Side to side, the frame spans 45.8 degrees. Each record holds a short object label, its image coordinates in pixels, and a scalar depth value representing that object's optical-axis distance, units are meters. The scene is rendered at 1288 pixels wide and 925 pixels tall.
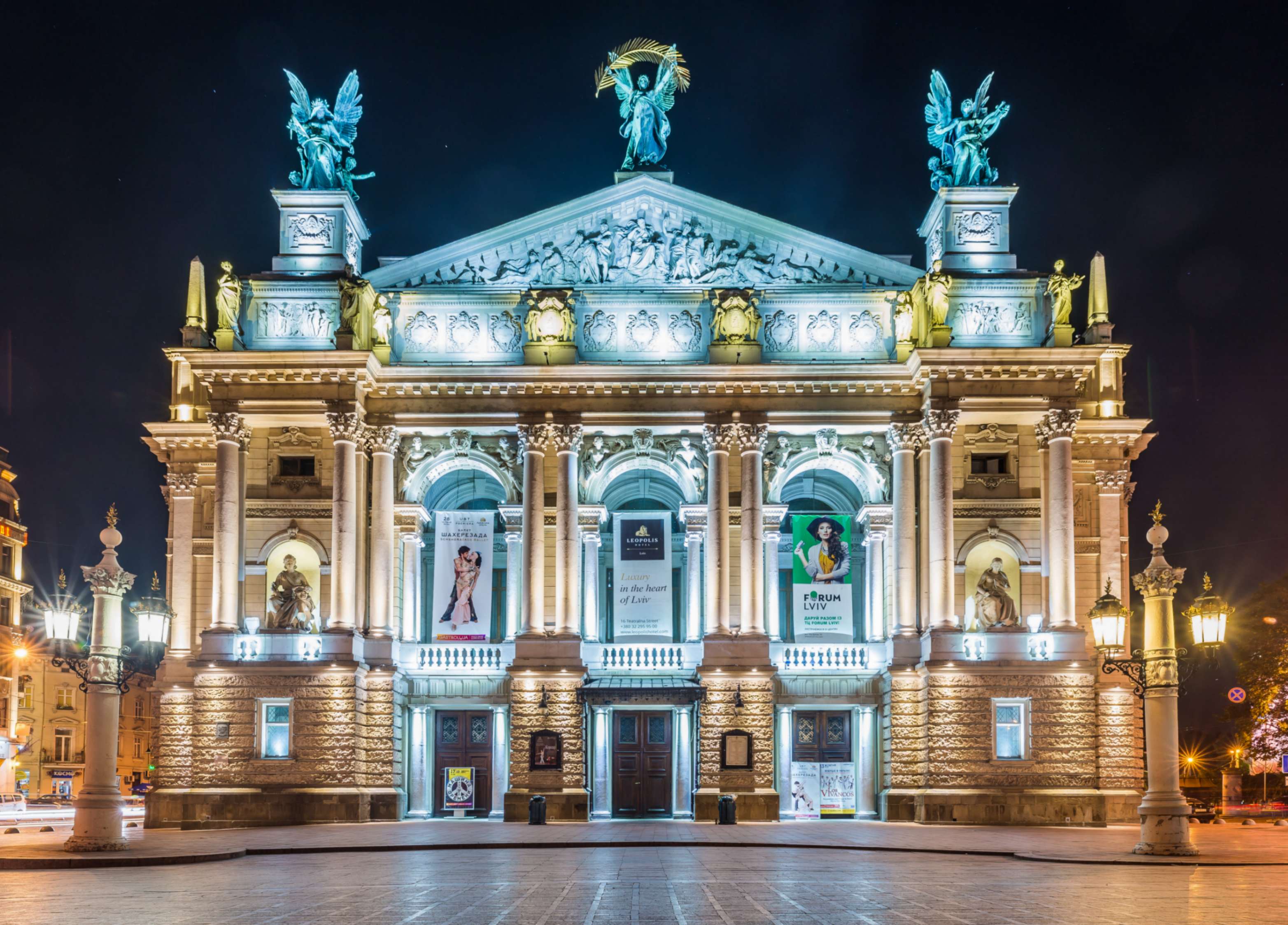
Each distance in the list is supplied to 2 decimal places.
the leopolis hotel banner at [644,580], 46.97
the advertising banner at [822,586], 47.28
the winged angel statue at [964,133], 48.91
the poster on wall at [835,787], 47.78
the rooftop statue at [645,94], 49.72
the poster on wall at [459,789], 48.59
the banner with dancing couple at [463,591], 47.25
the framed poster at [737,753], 45.66
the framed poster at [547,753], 45.84
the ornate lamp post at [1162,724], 28.88
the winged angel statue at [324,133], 48.88
